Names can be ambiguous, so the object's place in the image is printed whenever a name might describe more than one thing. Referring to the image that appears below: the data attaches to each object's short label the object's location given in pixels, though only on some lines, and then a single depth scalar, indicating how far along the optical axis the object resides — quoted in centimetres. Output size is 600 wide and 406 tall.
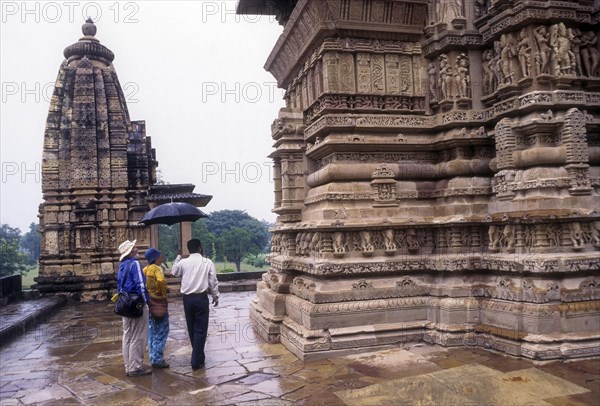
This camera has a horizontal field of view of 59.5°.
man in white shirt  690
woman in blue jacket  663
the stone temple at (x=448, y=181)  675
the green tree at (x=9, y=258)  3600
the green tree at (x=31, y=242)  7175
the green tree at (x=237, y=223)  6688
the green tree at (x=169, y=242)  4193
